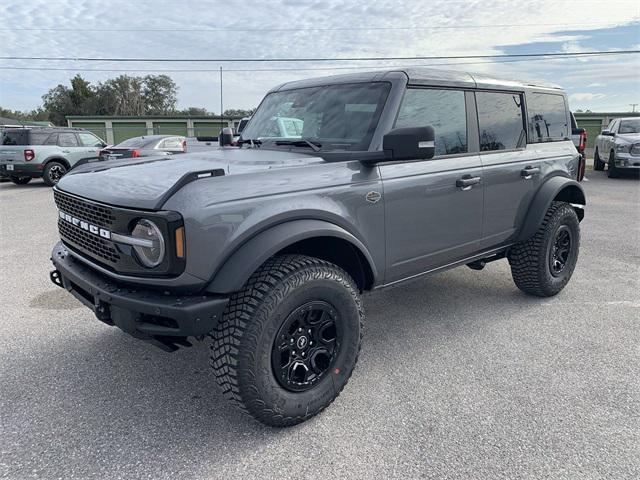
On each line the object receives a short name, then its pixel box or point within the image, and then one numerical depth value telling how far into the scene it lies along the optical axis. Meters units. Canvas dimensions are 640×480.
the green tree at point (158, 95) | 68.38
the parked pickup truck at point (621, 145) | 13.93
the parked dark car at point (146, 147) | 12.70
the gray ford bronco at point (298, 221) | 2.36
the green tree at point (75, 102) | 66.06
